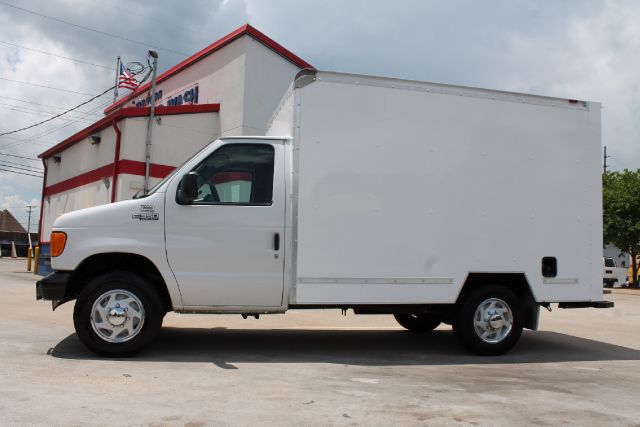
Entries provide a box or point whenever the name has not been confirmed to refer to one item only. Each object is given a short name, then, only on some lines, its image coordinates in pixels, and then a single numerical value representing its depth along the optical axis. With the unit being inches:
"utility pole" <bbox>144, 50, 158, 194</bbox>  669.3
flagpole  1183.6
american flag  1015.0
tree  1219.9
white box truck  233.0
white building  672.6
